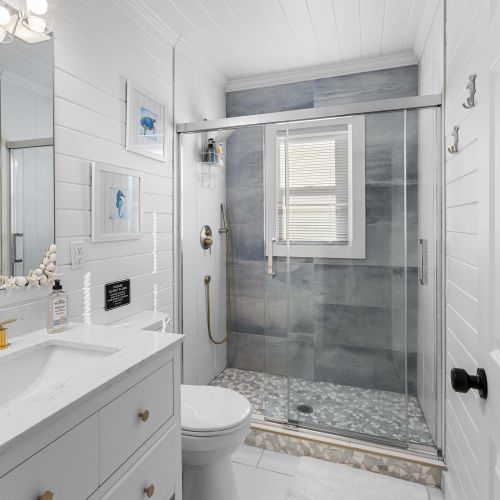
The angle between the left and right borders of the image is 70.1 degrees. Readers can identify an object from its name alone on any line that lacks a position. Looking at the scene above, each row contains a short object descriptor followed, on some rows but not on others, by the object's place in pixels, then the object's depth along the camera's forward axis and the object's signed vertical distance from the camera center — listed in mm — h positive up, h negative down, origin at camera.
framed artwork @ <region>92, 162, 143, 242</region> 1680 +201
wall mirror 1261 +307
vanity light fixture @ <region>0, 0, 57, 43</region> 1270 +829
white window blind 2324 +386
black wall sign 1764 -265
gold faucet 1145 -307
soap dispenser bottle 1327 -255
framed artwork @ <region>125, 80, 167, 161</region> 1900 +675
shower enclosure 2016 -132
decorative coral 1262 -126
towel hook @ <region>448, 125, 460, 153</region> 1563 +453
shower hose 2742 -452
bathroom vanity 708 -424
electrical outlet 1561 -51
